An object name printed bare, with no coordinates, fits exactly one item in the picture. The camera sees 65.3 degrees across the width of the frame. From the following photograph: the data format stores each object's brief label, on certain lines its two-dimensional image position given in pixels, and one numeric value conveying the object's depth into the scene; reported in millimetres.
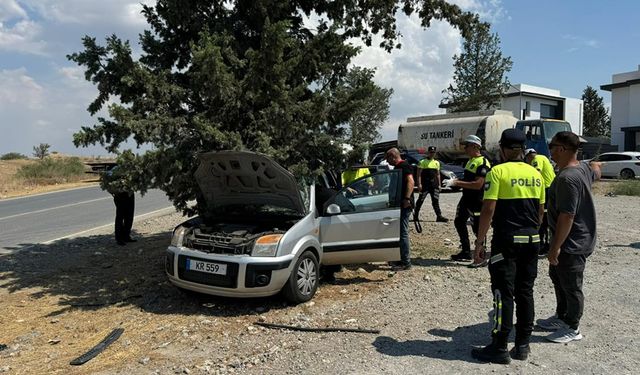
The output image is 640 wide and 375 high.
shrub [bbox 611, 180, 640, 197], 18938
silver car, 5562
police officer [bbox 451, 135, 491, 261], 7242
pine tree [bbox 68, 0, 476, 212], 6223
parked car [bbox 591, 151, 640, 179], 28219
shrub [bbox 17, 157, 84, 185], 36719
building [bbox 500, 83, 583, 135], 48188
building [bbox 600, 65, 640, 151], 41094
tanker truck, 23062
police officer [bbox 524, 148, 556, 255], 7148
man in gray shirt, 4277
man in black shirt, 7023
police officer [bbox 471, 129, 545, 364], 4145
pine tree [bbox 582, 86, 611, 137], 55531
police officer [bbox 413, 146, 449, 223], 12172
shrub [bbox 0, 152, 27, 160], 58366
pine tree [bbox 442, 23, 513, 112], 35250
